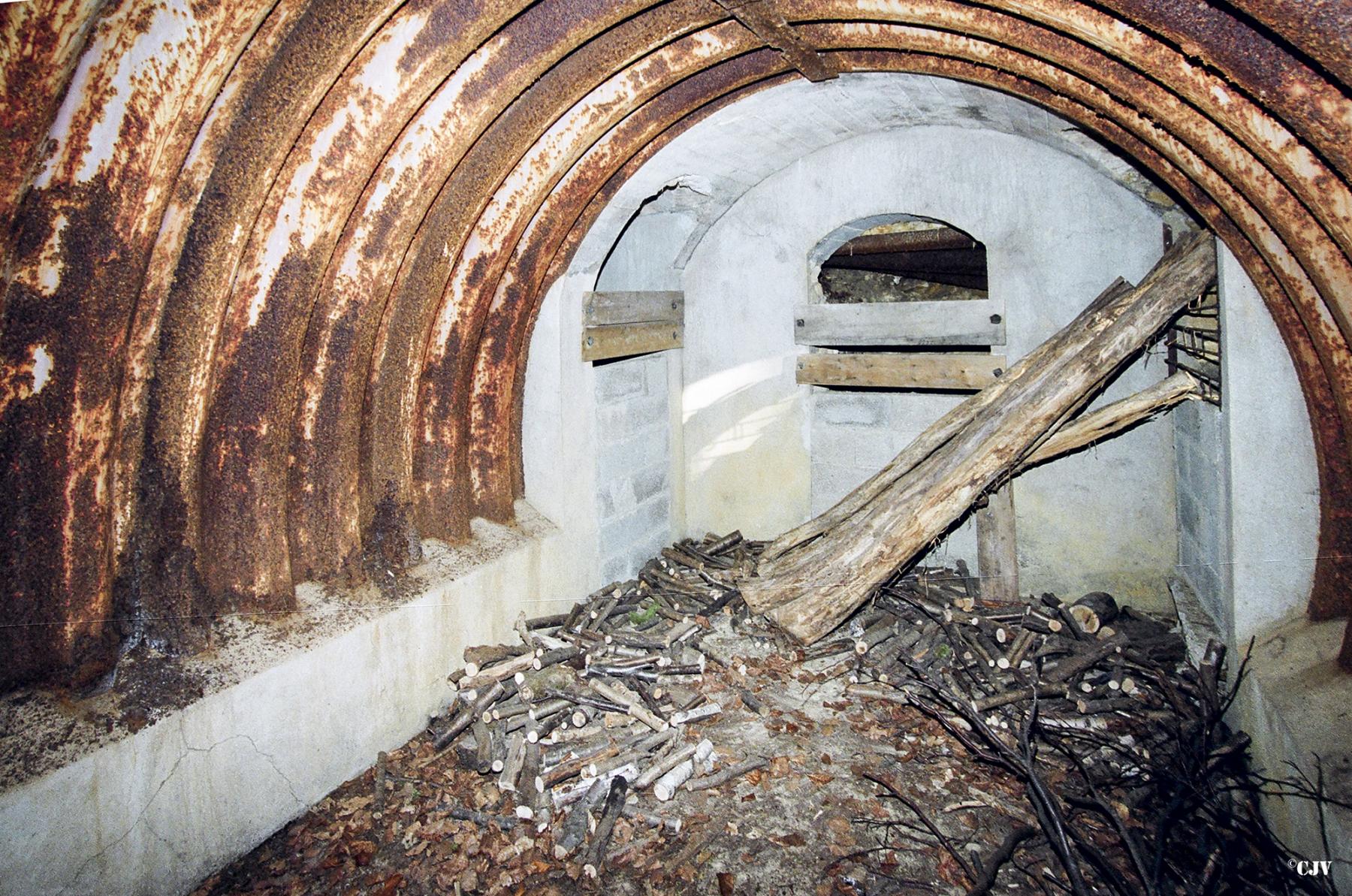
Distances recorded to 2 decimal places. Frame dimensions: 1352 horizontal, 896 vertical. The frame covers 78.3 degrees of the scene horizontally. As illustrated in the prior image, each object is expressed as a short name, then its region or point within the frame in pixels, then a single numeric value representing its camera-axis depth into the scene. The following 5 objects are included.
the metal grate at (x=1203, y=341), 6.04
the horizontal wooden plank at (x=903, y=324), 7.91
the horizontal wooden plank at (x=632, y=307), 7.62
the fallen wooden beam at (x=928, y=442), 6.95
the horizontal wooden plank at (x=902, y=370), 7.86
